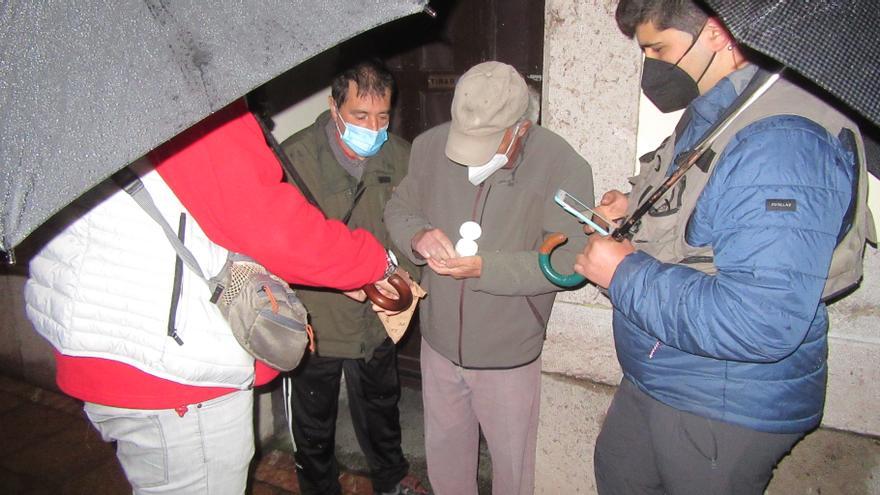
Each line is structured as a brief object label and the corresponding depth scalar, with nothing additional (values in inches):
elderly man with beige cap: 86.0
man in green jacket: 103.7
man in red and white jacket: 61.5
